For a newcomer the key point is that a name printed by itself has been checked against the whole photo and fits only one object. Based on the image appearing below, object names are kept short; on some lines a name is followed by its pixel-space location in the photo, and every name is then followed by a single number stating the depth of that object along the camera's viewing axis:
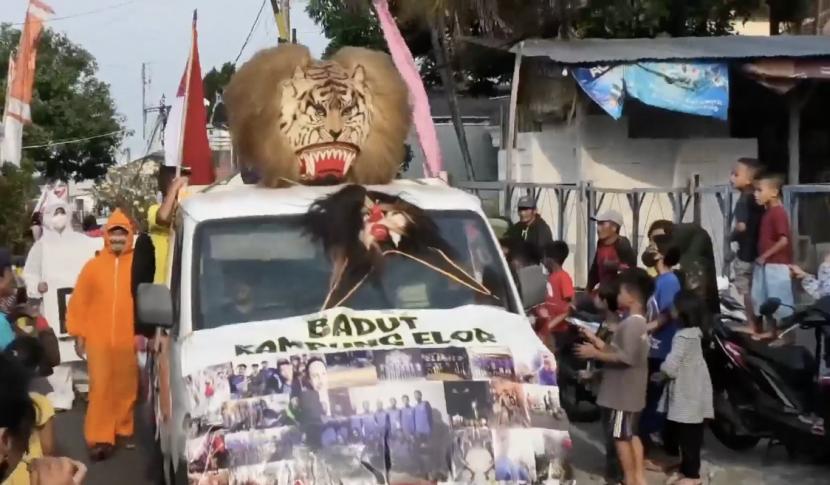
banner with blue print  15.79
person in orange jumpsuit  9.47
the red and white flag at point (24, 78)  16.39
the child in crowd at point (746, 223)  10.66
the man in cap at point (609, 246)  10.13
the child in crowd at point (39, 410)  5.70
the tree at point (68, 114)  45.31
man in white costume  11.45
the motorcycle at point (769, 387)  7.85
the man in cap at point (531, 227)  11.88
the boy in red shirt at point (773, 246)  10.43
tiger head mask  7.25
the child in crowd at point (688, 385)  7.86
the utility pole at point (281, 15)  14.02
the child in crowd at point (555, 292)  9.78
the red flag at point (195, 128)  9.73
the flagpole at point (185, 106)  9.20
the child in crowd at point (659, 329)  8.31
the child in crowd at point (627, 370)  7.52
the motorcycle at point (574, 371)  9.12
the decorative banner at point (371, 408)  5.21
